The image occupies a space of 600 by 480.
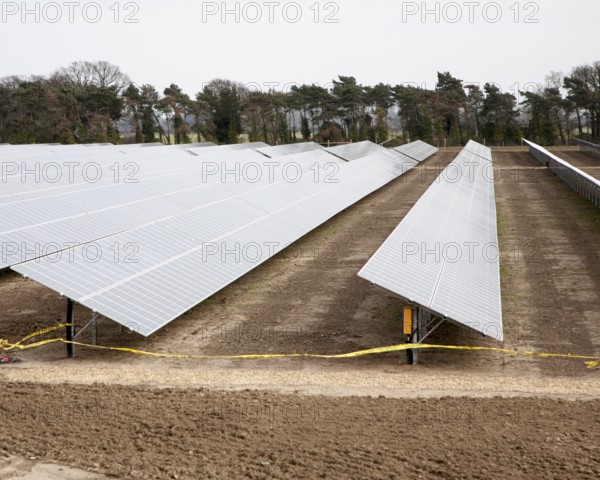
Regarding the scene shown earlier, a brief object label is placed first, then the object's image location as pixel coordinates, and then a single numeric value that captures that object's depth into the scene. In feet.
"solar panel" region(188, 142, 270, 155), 176.21
